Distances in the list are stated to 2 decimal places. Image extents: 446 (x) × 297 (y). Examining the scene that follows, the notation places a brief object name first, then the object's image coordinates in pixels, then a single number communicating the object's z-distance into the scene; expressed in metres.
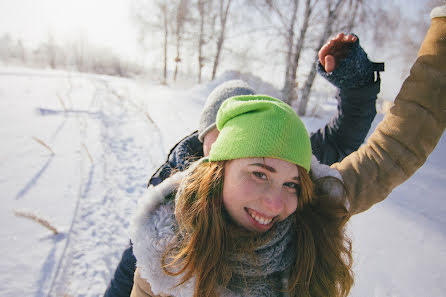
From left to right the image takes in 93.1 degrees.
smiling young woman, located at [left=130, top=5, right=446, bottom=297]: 0.84
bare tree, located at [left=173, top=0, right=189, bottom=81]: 12.50
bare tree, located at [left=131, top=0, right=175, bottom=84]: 14.14
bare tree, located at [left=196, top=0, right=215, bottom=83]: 11.36
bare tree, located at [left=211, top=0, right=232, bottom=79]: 10.64
